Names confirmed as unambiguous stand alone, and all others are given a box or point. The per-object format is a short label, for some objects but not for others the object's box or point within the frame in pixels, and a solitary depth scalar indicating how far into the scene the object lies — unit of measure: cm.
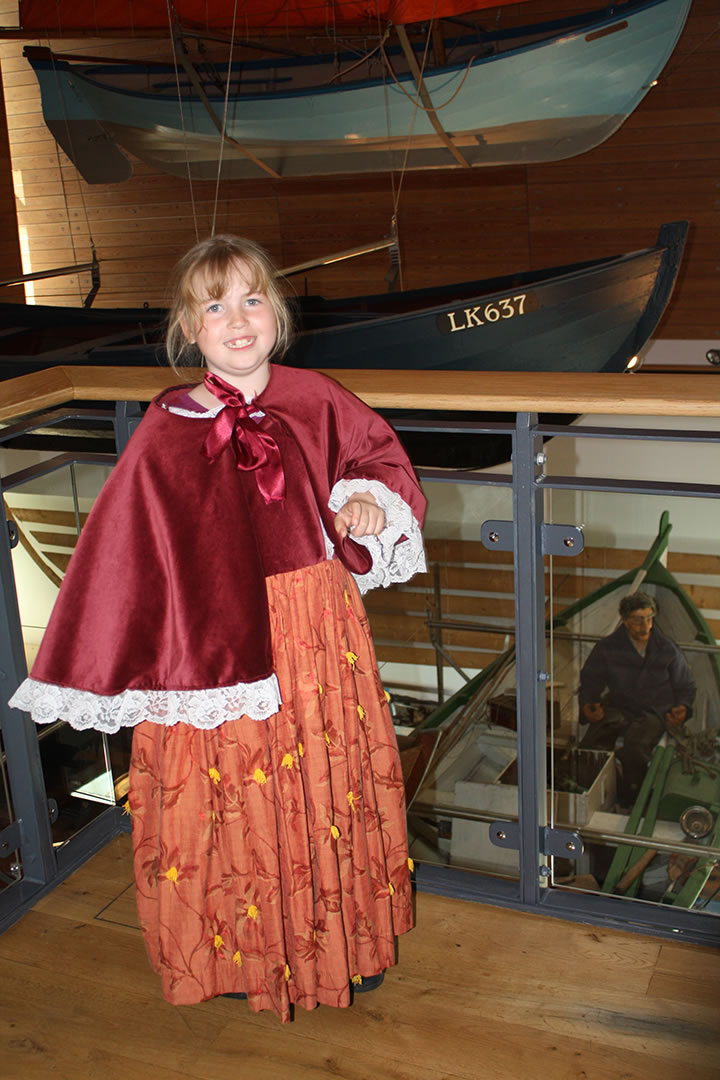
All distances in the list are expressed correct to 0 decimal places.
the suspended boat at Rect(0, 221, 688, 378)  463
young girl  127
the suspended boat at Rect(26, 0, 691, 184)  550
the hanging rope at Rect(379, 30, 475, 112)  559
